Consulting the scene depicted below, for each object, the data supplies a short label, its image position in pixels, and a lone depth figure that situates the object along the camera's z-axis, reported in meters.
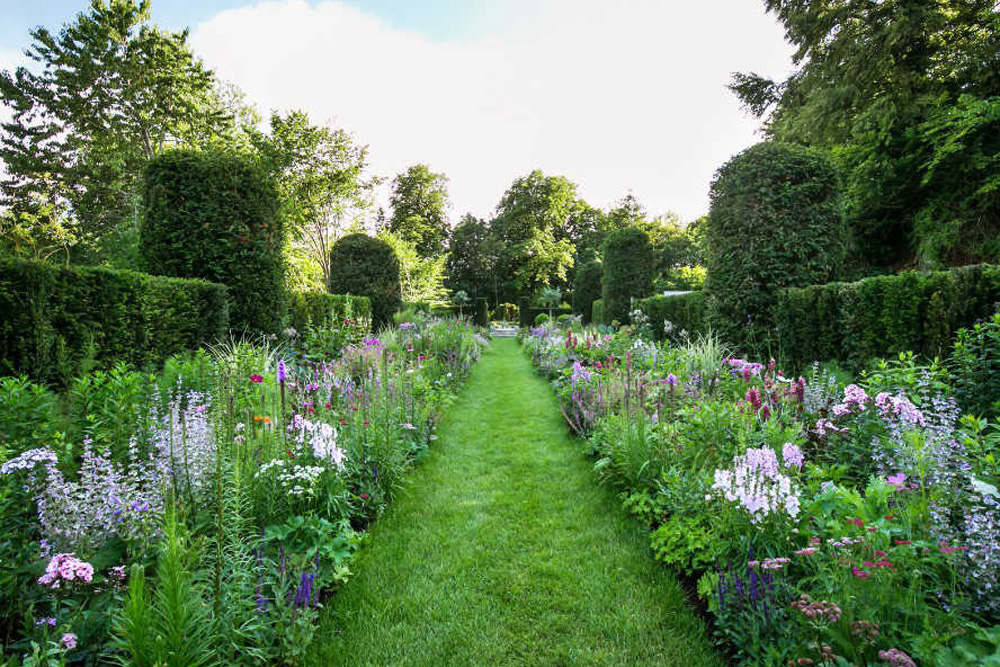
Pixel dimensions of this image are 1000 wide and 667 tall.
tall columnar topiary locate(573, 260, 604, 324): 22.03
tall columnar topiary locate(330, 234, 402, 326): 12.59
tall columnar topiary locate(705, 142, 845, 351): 6.39
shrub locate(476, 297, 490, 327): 25.14
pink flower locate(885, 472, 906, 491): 1.77
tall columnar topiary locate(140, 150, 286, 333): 5.91
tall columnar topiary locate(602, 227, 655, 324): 14.82
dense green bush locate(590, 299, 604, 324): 16.64
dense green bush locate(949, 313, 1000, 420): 2.98
